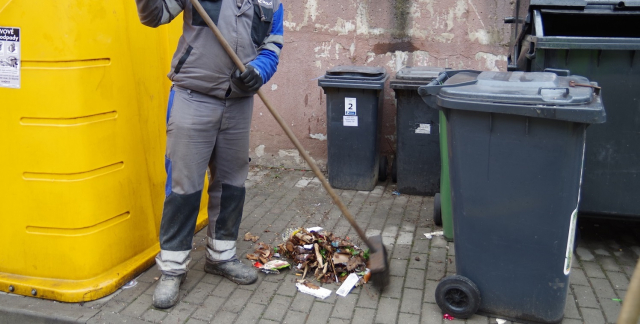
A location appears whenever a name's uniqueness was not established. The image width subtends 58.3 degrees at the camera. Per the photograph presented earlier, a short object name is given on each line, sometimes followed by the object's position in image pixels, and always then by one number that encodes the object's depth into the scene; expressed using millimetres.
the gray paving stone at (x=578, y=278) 3693
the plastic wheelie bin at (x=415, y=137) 5352
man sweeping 3260
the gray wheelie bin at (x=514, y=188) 2852
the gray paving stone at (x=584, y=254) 4070
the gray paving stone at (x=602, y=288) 3541
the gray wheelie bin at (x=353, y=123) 5469
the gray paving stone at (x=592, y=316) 3256
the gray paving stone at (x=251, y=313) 3297
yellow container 3205
